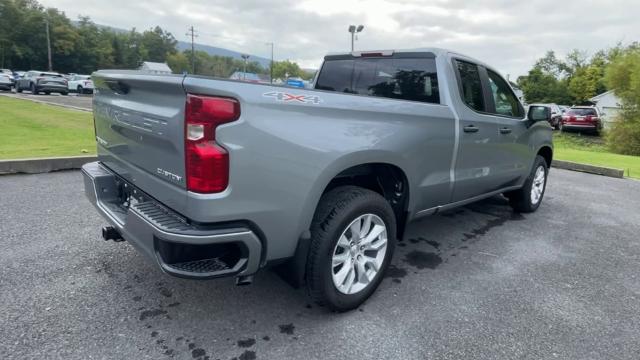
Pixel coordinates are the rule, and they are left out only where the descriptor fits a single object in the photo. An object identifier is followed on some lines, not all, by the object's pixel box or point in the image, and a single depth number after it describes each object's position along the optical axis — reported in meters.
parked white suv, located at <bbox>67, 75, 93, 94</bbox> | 30.80
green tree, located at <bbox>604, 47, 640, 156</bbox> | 19.92
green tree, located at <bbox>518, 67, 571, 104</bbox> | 55.38
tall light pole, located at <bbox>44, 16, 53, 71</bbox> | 54.99
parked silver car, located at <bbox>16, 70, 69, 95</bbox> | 25.09
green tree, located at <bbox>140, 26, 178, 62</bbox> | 99.31
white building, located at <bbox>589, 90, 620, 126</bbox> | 21.98
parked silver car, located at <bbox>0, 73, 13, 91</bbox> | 26.58
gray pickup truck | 2.06
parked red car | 25.75
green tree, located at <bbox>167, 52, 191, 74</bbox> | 90.69
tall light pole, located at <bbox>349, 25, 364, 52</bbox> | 29.26
